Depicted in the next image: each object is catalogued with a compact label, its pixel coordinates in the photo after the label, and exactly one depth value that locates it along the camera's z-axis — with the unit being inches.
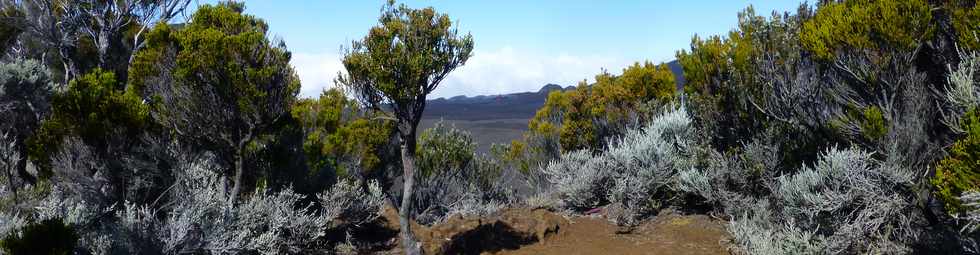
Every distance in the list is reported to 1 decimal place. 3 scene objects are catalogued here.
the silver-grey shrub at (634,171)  324.5
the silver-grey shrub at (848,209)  225.6
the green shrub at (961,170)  154.6
